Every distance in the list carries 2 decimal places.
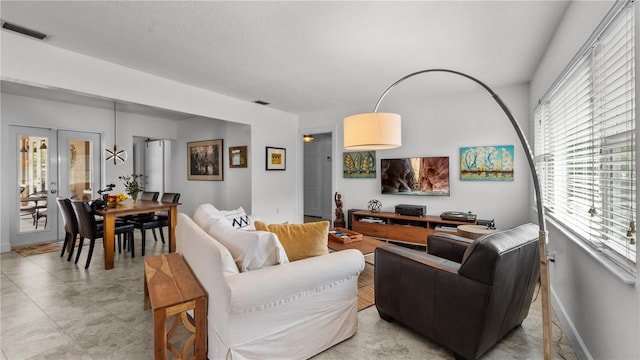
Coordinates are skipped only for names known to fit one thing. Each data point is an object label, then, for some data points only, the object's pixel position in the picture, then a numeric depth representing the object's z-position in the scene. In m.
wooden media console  4.26
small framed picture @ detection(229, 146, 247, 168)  5.70
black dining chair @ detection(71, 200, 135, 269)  3.48
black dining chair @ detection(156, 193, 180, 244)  4.50
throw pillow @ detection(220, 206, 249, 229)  3.04
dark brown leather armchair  1.63
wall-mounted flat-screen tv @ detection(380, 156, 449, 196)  4.59
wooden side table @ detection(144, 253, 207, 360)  1.57
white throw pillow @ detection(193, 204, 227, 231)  2.32
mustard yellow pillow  1.97
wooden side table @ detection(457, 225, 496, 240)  3.17
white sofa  1.53
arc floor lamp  2.04
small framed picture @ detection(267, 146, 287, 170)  5.57
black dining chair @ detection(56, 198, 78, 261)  3.74
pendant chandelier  5.52
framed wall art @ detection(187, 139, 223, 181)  6.16
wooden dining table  3.50
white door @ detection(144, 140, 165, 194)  7.32
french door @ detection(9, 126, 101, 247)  4.64
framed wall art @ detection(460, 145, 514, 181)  4.08
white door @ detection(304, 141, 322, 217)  7.68
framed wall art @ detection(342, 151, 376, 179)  5.32
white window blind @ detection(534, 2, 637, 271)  1.38
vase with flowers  4.39
